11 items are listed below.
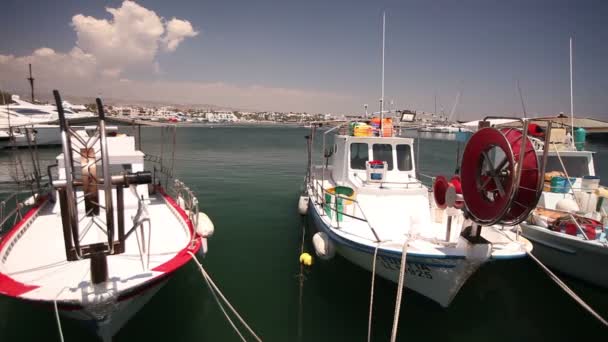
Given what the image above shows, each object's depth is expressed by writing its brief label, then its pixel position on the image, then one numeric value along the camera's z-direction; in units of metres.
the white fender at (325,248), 8.21
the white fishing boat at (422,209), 5.27
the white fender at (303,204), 12.40
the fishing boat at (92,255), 4.44
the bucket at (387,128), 10.89
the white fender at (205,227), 8.38
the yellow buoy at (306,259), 8.48
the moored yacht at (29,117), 34.38
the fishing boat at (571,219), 8.09
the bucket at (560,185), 10.72
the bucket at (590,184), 10.66
